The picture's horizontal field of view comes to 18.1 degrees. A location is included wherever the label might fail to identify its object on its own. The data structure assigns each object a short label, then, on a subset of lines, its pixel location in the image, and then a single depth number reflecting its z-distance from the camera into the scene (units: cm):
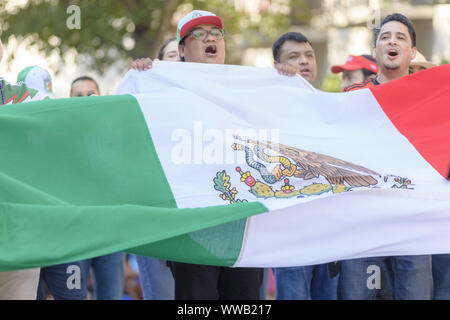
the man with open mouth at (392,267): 792
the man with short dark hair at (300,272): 849
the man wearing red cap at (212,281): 672
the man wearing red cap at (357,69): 996
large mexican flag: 568
